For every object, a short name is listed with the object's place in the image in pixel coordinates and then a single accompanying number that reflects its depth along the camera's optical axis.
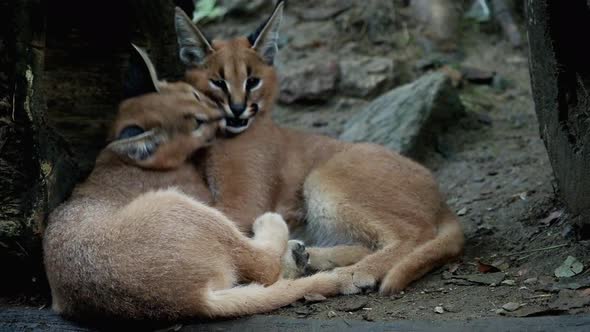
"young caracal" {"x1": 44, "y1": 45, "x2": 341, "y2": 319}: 9.53
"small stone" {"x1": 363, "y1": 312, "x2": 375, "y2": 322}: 9.84
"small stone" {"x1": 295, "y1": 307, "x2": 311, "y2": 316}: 10.14
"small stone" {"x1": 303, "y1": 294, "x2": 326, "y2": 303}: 10.55
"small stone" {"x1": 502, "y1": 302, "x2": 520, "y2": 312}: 9.55
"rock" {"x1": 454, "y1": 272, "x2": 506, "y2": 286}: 10.94
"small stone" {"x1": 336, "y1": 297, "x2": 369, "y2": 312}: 10.48
